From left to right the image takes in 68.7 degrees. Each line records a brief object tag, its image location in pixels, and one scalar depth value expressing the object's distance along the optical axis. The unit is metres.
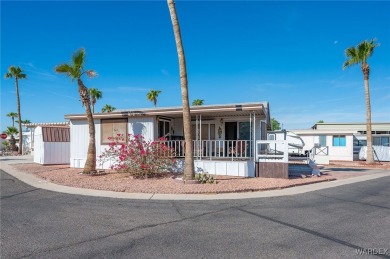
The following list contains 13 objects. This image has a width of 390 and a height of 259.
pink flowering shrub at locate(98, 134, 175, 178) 12.26
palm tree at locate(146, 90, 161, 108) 41.19
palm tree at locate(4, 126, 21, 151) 41.25
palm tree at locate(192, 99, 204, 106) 43.72
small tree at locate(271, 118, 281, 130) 64.95
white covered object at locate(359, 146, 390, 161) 26.62
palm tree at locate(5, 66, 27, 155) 37.12
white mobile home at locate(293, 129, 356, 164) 26.67
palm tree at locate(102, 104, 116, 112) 45.47
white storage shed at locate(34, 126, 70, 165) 18.89
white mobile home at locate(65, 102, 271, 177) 12.87
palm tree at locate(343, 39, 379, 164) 22.30
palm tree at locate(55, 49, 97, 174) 12.72
